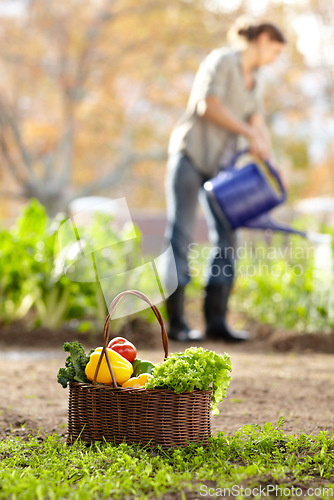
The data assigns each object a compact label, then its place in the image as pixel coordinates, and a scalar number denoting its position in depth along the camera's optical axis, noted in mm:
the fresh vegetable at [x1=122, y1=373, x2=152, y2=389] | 4164
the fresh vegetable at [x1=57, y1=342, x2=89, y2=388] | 4203
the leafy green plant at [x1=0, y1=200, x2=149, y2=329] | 9383
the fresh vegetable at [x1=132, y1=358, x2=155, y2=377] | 4332
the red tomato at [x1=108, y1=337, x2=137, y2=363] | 4422
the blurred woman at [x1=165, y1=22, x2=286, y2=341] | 9187
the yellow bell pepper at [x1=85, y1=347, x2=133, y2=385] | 4113
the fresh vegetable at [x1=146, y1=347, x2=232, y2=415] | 3887
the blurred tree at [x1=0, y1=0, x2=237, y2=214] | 22578
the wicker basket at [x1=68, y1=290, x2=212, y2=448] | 3895
